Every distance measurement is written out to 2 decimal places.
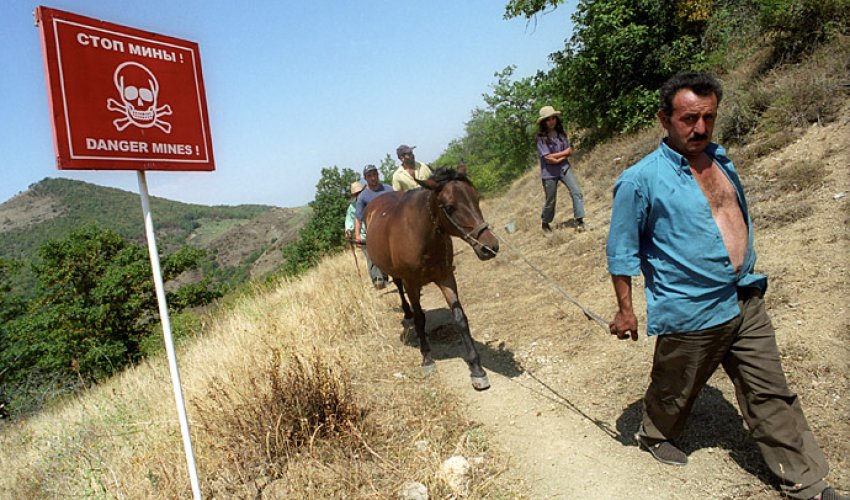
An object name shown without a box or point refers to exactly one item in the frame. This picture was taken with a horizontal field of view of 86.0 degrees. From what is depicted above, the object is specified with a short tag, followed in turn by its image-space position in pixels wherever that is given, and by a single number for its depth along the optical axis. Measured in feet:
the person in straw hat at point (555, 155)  26.07
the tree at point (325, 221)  93.25
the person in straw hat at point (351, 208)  27.87
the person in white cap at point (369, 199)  25.04
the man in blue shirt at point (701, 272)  7.59
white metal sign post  7.69
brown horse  13.15
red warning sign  6.72
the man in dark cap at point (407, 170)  22.60
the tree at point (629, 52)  39.04
